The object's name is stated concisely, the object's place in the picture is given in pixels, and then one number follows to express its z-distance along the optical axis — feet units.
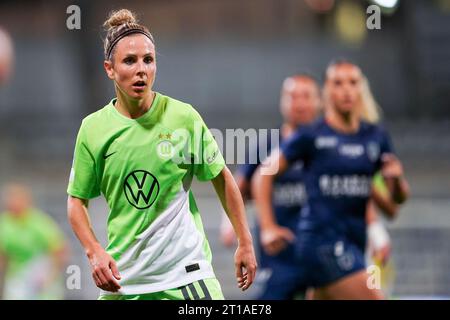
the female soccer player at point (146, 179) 29.68
